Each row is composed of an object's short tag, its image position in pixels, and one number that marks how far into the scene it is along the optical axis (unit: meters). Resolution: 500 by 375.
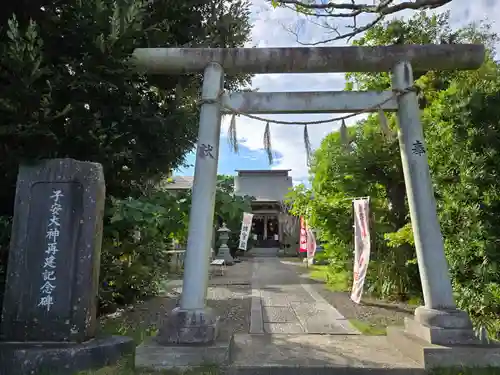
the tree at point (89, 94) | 4.38
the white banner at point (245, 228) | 20.78
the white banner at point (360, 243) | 7.85
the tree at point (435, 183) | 5.31
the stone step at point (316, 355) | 3.98
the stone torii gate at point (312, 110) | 4.20
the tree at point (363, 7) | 5.51
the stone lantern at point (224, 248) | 20.03
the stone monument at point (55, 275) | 3.71
